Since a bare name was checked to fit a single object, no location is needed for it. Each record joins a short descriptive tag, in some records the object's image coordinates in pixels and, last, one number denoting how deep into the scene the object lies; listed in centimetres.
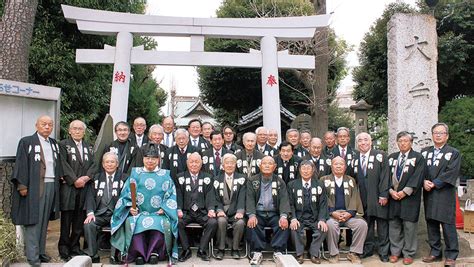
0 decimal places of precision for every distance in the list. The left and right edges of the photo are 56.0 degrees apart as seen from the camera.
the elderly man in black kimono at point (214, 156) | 682
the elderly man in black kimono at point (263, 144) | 721
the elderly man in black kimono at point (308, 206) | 602
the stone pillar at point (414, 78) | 761
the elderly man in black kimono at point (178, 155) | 683
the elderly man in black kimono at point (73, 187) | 599
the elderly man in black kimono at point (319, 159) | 692
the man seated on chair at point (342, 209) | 607
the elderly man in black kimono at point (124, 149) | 652
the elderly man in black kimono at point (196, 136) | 743
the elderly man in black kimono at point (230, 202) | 604
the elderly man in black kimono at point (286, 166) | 673
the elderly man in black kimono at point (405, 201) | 610
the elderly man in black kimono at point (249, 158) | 675
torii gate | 912
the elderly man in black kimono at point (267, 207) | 604
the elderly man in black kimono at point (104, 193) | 596
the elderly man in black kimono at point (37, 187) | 549
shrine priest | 566
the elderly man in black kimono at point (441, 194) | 591
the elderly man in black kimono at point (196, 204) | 602
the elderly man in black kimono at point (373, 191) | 628
